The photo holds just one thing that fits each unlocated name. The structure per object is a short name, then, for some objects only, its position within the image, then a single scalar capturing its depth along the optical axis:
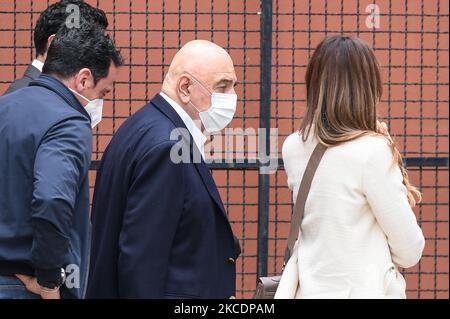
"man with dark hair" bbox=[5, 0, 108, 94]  10.38
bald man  7.47
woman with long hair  7.03
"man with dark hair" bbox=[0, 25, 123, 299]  7.95
